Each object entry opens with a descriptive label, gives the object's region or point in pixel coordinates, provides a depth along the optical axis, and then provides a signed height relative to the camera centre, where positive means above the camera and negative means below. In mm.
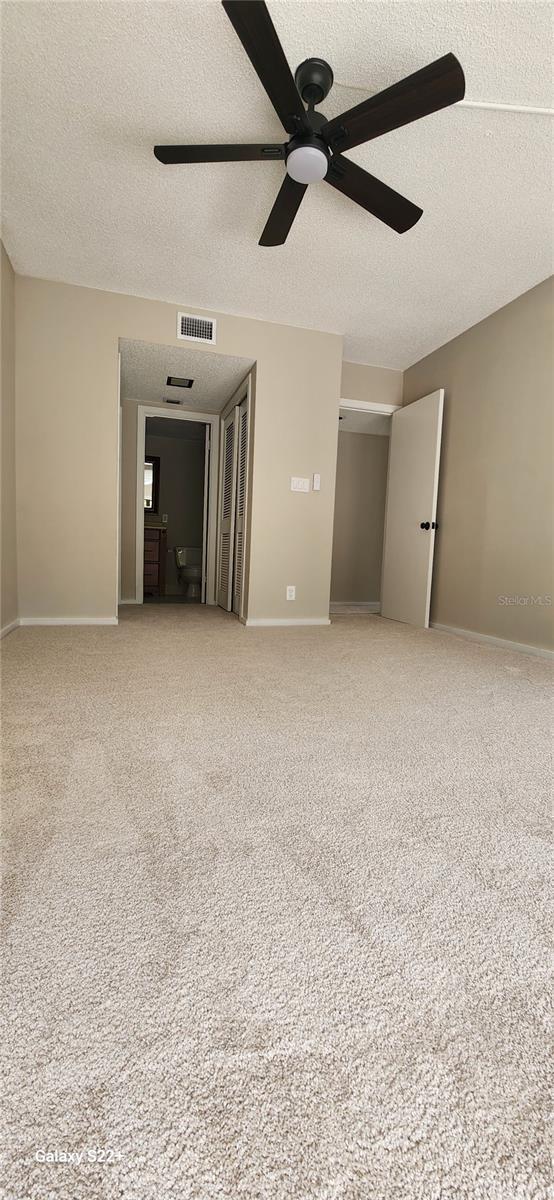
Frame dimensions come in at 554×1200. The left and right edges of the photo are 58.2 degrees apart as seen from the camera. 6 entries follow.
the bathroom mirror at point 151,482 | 7316 +707
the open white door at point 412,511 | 4258 +272
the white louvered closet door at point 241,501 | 4289 +288
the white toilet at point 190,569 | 6602 -491
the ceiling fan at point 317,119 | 1601 +1512
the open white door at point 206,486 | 5529 +514
